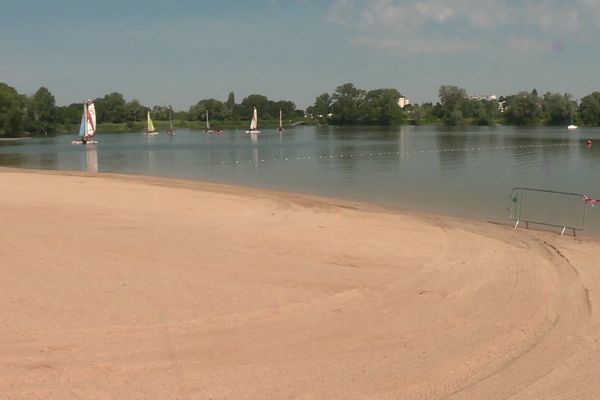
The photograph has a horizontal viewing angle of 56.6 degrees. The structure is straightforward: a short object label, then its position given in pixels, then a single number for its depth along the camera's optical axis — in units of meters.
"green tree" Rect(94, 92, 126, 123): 187.88
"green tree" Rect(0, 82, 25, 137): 111.94
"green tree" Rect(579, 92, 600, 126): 152.88
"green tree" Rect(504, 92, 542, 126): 165.88
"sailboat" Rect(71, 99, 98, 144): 72.06
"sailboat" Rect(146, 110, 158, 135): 122.85
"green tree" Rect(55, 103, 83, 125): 152.25
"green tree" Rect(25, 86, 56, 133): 135.00
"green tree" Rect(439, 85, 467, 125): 176.55
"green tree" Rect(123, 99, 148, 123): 187.88
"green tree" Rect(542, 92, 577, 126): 159.00
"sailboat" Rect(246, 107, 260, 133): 114.19
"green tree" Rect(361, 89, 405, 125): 199.25
